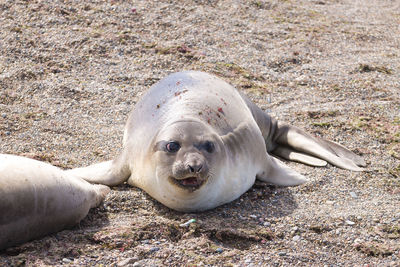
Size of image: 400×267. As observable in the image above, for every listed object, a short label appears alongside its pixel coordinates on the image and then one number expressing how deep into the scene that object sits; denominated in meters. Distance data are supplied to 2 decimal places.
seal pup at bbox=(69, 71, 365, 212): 8.03
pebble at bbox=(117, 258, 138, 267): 6.66
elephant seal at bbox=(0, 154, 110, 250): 6.78
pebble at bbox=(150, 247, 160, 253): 6.97
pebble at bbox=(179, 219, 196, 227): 7.62
